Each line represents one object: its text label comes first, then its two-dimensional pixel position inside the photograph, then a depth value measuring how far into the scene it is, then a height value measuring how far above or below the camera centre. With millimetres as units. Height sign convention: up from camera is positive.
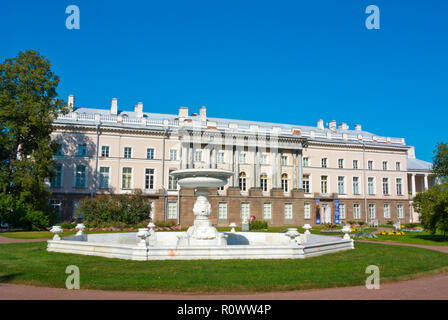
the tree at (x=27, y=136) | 29295 +5814
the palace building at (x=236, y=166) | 40719 +4842
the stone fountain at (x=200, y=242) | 12086 -1500
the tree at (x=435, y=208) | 22484 -115
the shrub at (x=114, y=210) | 31800 -420
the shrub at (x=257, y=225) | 34750 -1846
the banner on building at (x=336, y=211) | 47675 -661
